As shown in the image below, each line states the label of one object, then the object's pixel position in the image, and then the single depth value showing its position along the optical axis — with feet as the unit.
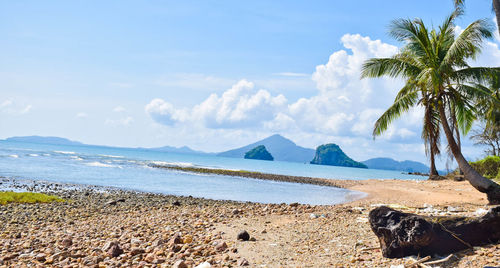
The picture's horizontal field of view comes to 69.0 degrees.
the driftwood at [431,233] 19.74
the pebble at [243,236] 27.50
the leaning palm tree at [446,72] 47.97
